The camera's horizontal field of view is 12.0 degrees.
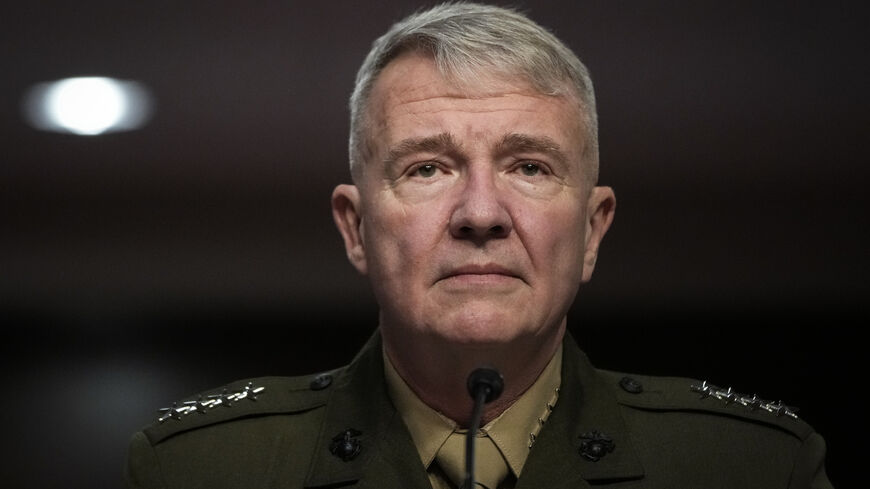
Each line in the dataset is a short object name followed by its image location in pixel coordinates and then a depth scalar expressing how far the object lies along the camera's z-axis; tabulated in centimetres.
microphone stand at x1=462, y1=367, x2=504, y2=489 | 246
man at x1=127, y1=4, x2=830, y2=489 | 256
